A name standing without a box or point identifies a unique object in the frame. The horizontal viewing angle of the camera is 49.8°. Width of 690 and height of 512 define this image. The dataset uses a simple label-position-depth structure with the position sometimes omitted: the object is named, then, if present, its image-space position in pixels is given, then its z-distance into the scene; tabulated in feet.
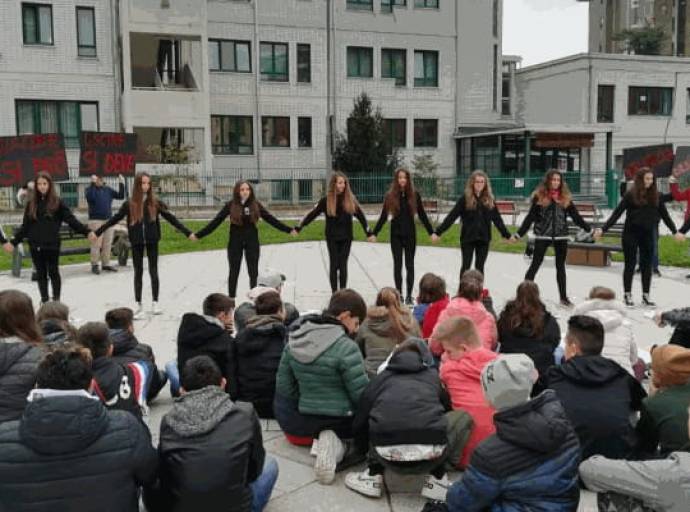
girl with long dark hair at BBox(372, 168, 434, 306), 36.42
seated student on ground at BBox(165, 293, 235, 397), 20.79
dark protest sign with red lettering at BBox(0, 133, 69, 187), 52.03
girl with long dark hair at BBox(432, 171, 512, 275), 36.27
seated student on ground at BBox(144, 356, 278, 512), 13.21
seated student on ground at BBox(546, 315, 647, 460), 15.23
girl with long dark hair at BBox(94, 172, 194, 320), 35.06
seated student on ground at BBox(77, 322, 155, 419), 16.28
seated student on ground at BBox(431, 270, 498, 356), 22.03
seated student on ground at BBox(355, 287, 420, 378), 20.21
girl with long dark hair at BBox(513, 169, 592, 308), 36.42
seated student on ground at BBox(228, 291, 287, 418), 20.29
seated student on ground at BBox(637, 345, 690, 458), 14.21
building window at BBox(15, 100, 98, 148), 116.16
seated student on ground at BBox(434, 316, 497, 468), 16.70
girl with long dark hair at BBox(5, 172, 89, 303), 34.58
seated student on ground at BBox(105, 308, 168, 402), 19.95
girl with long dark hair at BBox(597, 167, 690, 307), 36.19
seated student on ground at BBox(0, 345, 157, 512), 11.56
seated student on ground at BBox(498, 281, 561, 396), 20.71
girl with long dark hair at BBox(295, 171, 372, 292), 36.04
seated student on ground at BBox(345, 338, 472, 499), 15.46
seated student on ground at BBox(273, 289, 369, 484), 17.42
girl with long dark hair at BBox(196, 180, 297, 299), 35.42
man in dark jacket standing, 50.83
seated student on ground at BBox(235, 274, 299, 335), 23.56
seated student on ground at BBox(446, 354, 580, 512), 12.53
